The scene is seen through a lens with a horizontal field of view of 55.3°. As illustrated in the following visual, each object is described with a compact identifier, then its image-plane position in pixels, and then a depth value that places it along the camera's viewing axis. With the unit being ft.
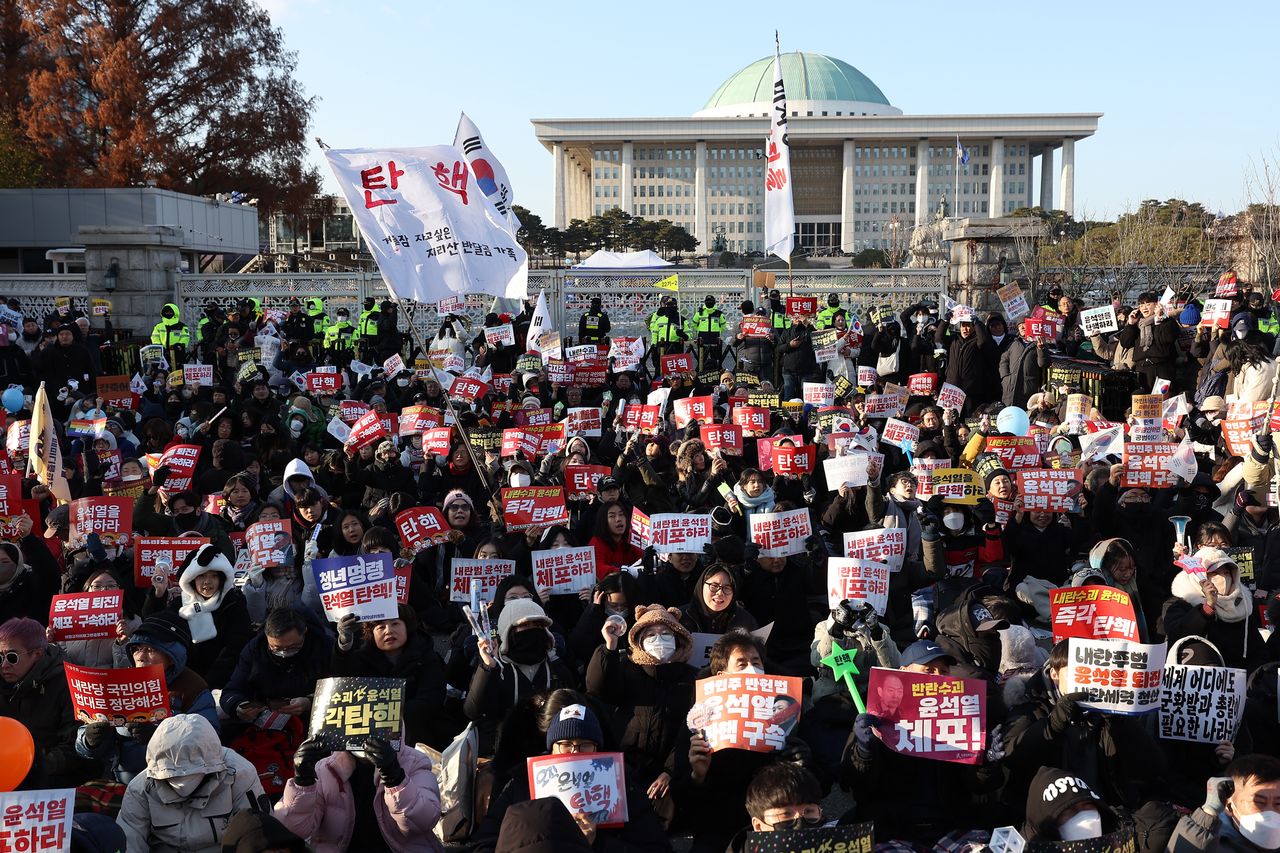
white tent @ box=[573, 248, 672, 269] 108.06
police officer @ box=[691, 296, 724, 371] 57.77
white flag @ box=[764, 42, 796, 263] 51.21
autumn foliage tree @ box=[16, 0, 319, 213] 109.81
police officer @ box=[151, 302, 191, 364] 56.08
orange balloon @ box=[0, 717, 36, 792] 13.60
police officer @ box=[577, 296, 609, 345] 59.88
